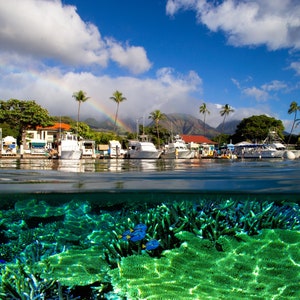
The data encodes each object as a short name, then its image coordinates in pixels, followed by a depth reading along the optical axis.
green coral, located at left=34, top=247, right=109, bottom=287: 4.39
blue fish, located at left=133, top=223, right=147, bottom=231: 5.02
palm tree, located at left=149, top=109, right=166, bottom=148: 82.00
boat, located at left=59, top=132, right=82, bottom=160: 42.78
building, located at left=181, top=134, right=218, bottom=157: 69.81
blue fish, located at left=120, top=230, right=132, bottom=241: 4.87
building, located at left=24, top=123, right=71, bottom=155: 53.41
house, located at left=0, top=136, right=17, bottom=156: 48.40
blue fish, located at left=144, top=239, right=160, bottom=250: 4.70
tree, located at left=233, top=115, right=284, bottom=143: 84.25
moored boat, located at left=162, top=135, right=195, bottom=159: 50.81
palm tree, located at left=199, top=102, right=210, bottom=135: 89.59
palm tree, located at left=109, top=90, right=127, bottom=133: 74.00
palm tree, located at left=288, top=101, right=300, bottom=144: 77.00
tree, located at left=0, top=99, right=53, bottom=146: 58.31
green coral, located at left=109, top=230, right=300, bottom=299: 4.10
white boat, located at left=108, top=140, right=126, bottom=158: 53.22
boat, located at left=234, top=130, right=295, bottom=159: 52.41
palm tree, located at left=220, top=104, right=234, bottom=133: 85.12
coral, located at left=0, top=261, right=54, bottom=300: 3.87
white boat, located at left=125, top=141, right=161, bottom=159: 48.06
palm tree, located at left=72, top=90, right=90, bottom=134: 69.29
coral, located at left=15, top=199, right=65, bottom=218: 9.26
